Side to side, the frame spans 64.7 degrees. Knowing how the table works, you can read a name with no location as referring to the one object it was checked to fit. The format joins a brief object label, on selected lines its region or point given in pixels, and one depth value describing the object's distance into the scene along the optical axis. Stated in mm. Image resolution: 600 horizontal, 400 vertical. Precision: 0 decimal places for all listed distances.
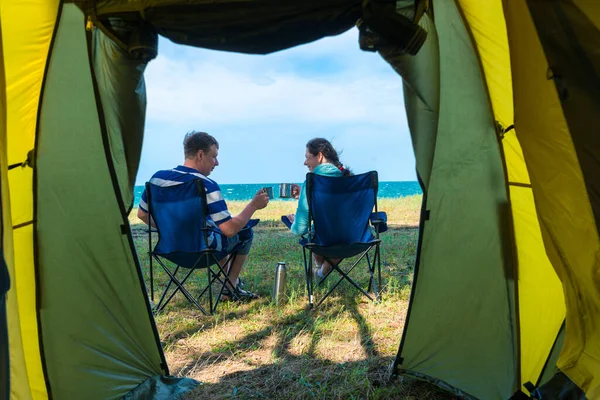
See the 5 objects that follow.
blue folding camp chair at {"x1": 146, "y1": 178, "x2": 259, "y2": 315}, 3055
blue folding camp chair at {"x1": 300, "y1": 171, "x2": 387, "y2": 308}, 3273
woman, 3498
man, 3156
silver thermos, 3471
